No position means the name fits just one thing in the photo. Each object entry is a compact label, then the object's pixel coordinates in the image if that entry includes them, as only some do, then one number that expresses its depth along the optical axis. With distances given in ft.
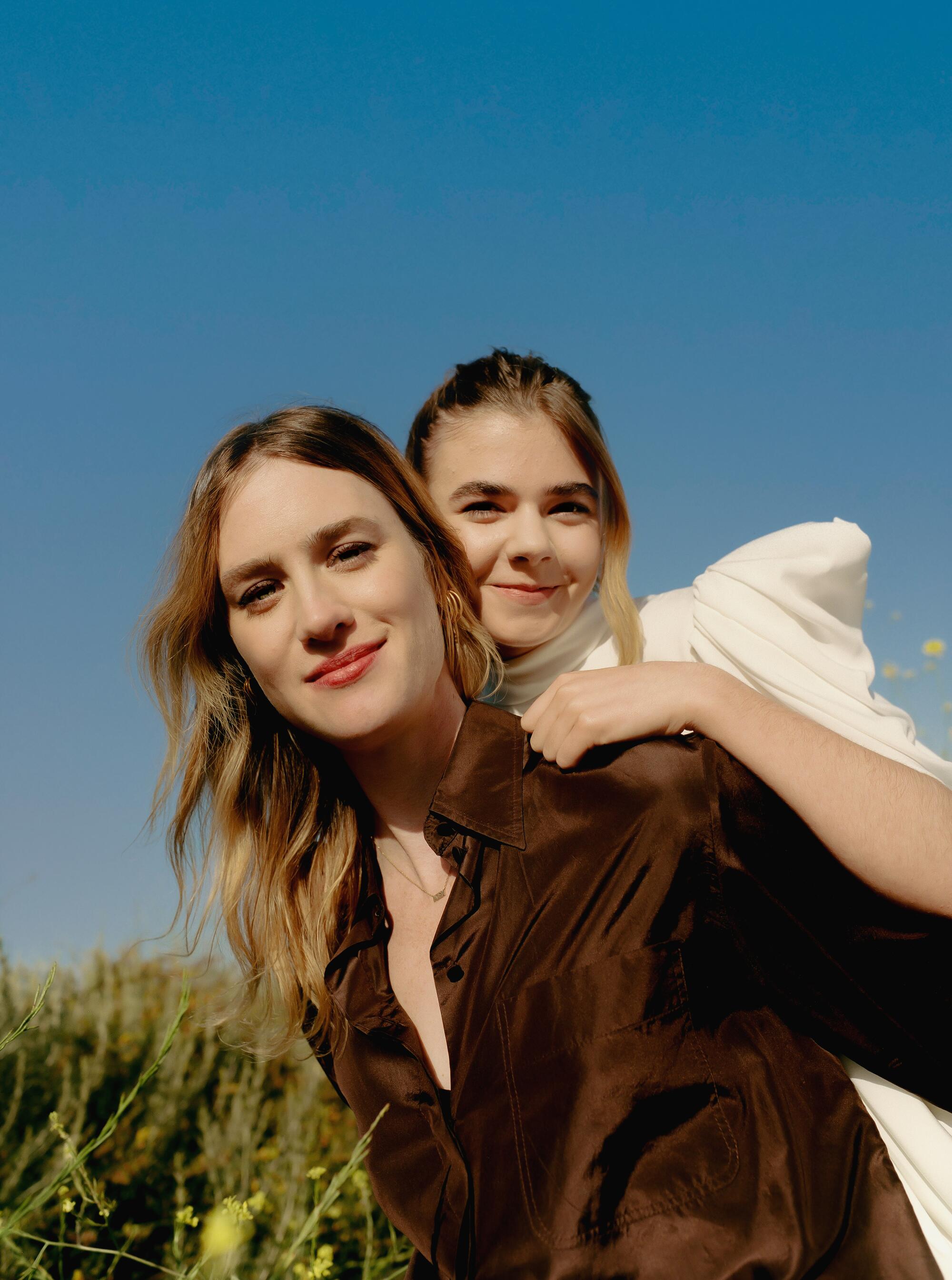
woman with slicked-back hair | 1.91
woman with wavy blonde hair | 1.84
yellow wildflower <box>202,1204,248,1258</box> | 1.65
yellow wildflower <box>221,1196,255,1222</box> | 2.02
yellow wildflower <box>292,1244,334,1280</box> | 2.18
